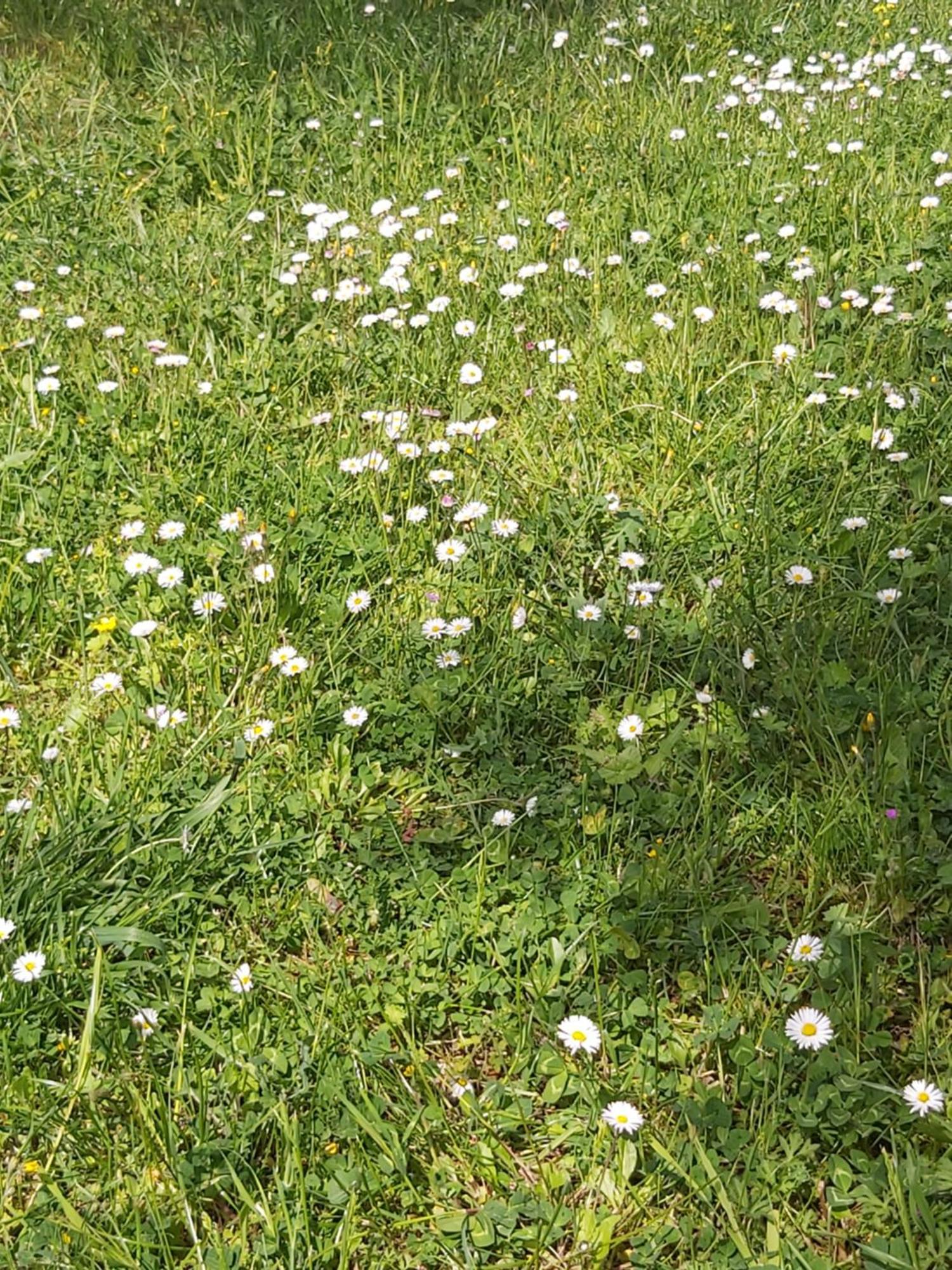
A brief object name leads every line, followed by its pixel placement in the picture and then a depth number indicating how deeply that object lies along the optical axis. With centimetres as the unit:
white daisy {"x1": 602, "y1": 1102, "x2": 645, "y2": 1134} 119
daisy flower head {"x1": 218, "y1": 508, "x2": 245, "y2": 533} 160
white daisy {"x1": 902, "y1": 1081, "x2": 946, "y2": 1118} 117
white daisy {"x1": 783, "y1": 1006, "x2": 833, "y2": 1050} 121
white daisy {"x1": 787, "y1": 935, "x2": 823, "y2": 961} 125
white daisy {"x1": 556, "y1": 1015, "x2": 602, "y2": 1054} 123
